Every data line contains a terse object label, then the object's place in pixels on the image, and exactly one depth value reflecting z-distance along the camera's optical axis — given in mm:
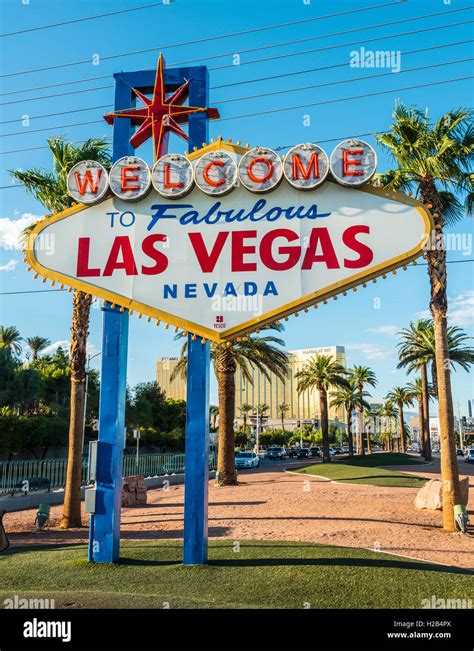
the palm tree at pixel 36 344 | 75838
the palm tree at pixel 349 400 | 69438
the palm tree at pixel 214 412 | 85012
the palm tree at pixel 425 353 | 44875
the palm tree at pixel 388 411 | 106475
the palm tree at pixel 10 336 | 68188
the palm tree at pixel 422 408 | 49834
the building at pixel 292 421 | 152925
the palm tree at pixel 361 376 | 71088
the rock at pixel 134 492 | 21595
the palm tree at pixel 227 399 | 28391
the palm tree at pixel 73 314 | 15734
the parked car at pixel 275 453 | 66688
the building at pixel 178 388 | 188350
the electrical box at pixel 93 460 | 9969
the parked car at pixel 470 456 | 61188
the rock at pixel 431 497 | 18688
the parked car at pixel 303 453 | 69125
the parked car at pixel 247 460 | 45497
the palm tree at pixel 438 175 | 15945
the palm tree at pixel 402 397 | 79000
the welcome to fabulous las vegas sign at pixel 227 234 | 9500
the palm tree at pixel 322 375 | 53094
